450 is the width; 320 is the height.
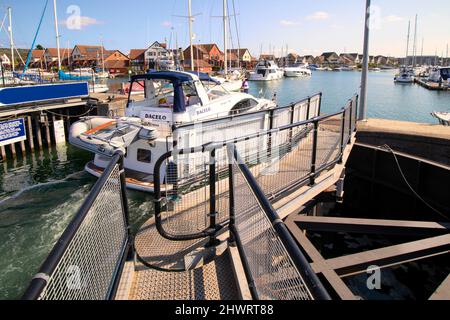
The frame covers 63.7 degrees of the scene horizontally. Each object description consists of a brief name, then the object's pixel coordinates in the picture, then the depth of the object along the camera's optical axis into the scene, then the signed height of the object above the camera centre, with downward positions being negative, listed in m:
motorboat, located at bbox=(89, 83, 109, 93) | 36.38 -0.79
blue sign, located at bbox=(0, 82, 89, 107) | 19.52 -0.70
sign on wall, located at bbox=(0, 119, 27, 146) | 18.50 -2.57
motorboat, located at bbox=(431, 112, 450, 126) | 19.62 -2.25
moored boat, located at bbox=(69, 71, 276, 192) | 12.39 -1.60
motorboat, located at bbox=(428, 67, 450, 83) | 65.94 +0.15
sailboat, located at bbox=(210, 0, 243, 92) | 27.11 +0.49
